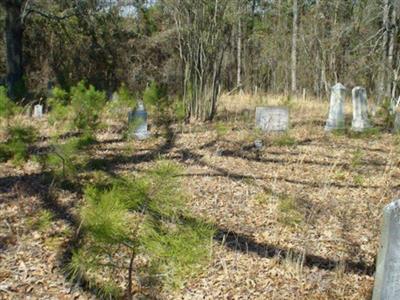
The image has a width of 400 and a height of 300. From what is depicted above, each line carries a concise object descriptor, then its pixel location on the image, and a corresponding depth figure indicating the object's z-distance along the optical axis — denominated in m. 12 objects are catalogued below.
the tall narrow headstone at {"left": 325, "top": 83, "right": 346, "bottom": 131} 7.42
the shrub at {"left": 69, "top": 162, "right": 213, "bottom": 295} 2.02
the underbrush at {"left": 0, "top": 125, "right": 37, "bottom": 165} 4.71
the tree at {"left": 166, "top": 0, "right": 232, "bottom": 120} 7.52
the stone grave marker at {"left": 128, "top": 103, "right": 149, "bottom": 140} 6.14
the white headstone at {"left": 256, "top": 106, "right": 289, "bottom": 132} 6.94
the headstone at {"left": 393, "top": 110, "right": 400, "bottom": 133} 7.55
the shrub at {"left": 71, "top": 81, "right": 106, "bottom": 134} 6.07
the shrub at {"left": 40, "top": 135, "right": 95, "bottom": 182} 4.28
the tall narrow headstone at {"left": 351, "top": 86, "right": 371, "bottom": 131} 7.52
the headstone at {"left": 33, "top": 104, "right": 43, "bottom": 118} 8.11
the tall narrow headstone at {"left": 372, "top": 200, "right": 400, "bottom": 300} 1.92
